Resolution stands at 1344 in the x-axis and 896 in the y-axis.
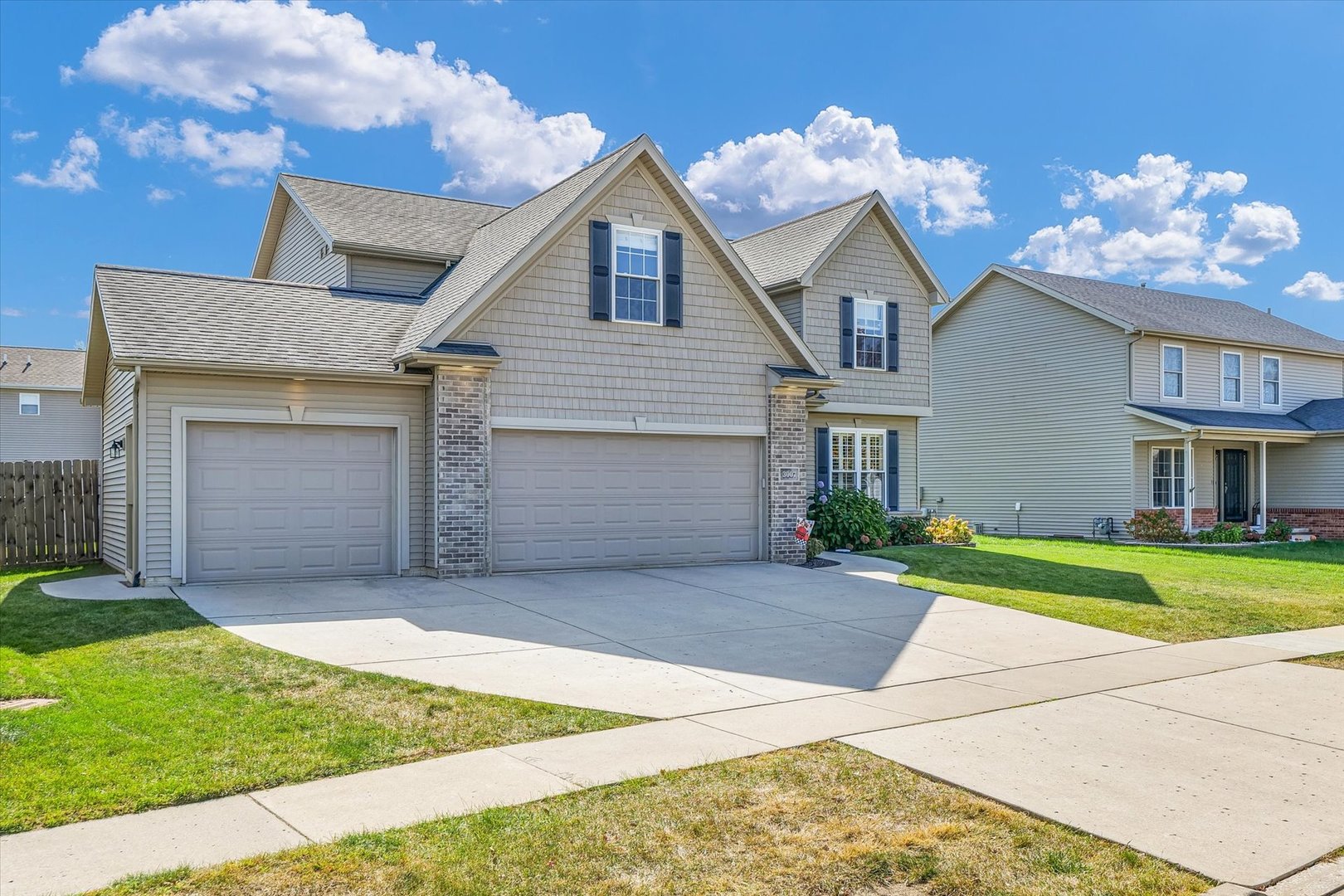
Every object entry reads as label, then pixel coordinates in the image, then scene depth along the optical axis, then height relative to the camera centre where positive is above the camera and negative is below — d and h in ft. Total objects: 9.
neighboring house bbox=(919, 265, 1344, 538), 88.48 +3.86
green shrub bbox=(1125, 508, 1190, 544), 84.38 -6.31
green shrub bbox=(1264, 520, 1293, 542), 92.07 -7.18
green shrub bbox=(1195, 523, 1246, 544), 84.84 -6.87
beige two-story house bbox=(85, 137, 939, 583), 44.91 +2.38
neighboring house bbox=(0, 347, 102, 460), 129.18 +4.82
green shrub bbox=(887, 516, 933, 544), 71.51 -5.54
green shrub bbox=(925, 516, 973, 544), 75.20 -5.81
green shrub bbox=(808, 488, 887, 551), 66.23 -4.57
